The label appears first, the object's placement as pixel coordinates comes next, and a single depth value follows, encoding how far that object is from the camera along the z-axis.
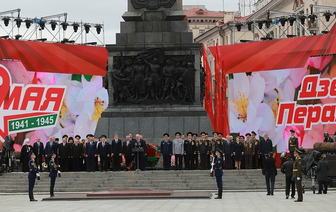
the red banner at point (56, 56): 50.78
